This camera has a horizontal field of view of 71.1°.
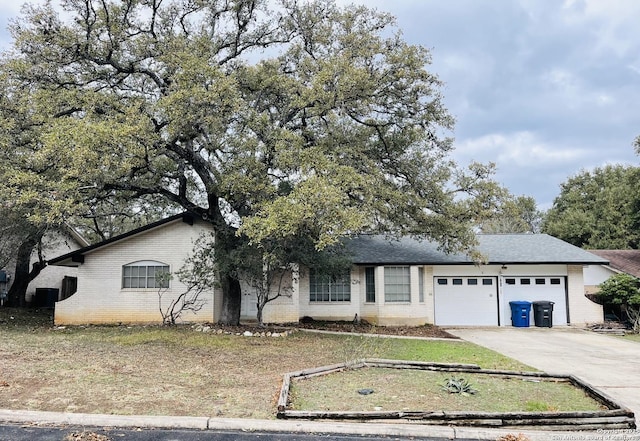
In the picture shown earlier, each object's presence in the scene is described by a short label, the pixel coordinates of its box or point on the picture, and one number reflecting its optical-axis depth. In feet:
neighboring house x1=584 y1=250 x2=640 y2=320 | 60.23
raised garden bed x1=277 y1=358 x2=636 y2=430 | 17.90
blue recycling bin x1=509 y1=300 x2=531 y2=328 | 56.54
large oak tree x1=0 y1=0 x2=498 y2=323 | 36.50
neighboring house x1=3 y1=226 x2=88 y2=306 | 76.80
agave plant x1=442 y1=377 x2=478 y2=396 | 21.90
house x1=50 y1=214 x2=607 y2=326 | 56.39
